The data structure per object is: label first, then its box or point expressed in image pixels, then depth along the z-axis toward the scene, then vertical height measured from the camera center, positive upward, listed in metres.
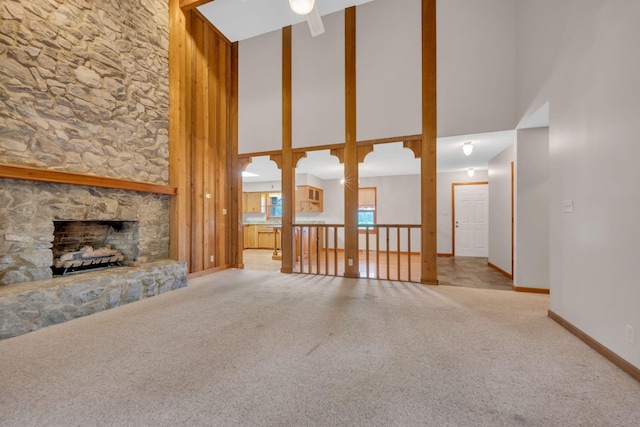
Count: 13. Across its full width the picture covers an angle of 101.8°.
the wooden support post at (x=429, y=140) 3.85 +1.12
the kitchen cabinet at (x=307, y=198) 7.76 +0.51
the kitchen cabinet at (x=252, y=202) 9.12 +0.46
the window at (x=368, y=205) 8.30 +0.32
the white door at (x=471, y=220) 6.89 -0.14
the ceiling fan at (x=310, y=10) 2.38 +2.11
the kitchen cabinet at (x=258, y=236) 8.62 -0.71
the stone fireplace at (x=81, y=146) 2.48 +0.81
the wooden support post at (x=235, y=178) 5.12 +0.73
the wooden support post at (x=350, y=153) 4.26 +1.02
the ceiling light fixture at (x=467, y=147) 4.25 +1.13
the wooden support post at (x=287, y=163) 4.71 +0.94
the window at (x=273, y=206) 9.09 +0.32
